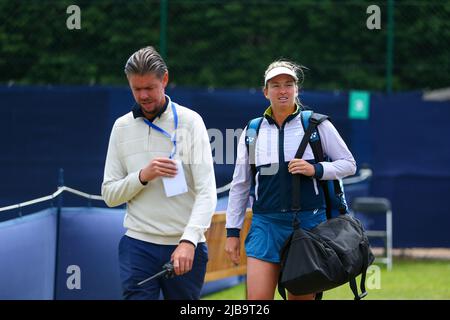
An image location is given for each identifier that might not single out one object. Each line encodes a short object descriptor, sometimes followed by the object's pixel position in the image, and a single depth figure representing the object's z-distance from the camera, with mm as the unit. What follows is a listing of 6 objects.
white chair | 24391
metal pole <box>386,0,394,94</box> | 27266
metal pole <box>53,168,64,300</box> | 15484
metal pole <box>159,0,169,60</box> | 27109
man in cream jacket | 10031
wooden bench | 16359
